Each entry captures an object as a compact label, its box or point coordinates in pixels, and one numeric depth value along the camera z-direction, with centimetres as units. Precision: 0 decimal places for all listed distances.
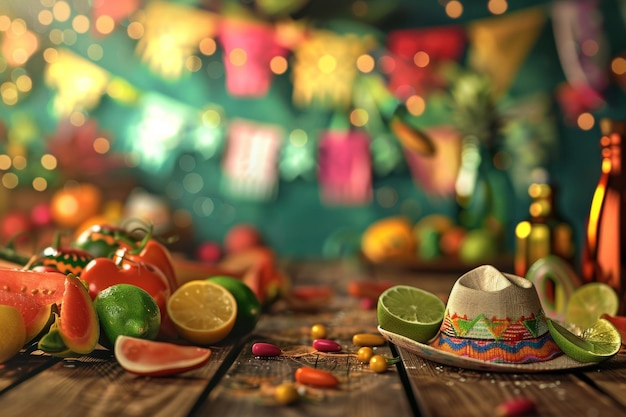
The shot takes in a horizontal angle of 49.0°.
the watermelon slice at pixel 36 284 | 114
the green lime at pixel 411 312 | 112
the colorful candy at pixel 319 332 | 129
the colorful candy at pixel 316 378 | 95
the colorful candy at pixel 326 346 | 118
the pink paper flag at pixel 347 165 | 376
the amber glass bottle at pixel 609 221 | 136
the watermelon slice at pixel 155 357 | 99
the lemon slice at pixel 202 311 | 122
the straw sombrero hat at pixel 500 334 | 101
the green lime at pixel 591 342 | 103
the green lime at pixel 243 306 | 131
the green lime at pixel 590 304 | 128
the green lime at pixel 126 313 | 109
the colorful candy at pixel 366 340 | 123
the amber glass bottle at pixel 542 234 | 165
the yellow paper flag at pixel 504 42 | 371
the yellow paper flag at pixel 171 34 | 379
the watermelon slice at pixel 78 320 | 106
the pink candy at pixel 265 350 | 114
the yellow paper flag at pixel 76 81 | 381
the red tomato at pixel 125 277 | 118
